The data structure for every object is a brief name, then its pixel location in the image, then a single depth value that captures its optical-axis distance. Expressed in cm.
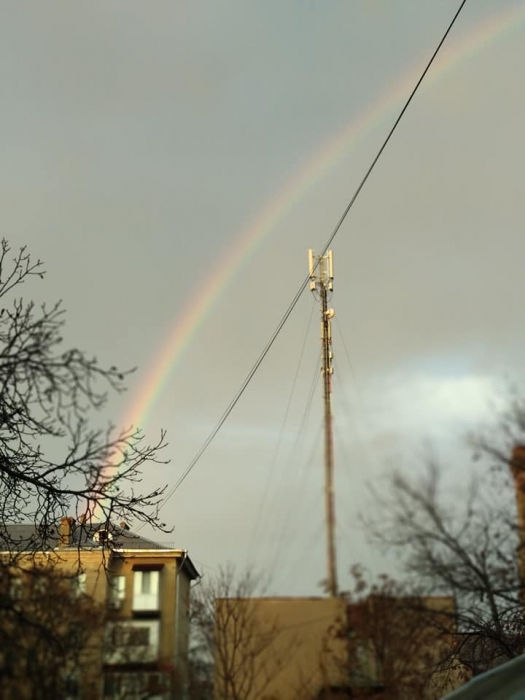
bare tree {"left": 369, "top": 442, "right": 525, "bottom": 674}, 623
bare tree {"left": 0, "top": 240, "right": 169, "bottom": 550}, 505
